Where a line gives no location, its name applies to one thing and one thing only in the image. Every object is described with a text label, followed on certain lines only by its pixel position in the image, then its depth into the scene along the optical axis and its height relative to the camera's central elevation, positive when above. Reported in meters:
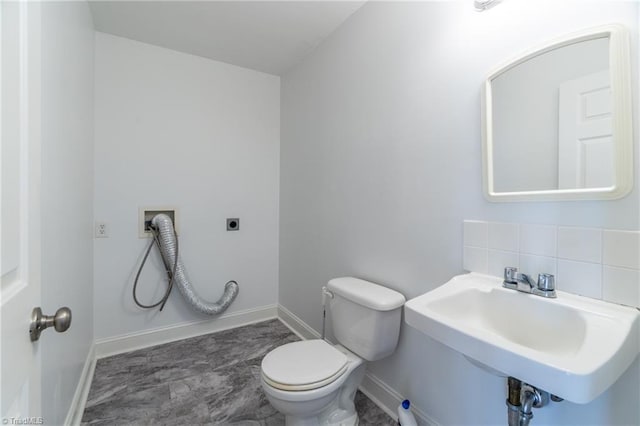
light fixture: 1.11 +0.83
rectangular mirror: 0.85 +0.32
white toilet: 1.24 -0.74
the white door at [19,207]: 0.48 +0.01
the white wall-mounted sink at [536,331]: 0.65 -0.36
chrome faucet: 0.95 -0.26
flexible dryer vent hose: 2.19 -0.48
